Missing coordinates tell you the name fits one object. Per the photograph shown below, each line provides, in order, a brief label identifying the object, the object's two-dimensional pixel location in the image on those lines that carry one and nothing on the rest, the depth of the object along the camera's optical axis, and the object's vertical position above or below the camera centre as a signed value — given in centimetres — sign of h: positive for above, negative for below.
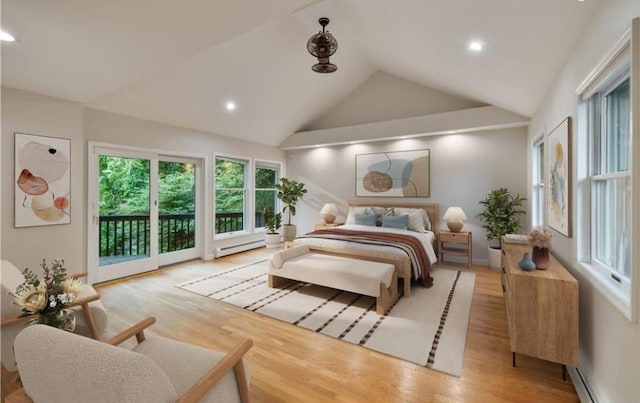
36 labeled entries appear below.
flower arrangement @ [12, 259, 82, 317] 154 -53
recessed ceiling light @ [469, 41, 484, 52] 281 +160
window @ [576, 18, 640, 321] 133 +14
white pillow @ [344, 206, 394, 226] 548 -21
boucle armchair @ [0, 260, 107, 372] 181 -83
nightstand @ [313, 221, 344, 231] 619 -53
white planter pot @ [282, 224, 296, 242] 671 -75
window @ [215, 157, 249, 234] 571 +13
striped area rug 231 -119
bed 353 -61
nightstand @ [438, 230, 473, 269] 470 -77
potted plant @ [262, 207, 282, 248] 643 -61
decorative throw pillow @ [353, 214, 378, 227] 540 -36
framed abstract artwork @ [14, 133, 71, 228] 298 +23
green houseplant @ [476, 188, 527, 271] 439 -24
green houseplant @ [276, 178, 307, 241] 659 +14
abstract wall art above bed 548 +56
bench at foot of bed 297 -84
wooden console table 185 -78
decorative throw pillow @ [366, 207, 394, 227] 541 -22
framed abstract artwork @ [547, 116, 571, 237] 227 +21
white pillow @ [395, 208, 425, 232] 500 -36
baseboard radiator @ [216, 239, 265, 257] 552 -99
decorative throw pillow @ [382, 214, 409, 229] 500 -38
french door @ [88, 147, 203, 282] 396 -18
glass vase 155 -68
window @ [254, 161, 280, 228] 658 +34
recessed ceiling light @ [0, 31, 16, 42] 211 +126
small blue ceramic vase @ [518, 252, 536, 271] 207 -47
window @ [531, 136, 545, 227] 376 +22
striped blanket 363 -57
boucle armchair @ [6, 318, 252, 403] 89 -58
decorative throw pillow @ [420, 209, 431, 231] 521 -38
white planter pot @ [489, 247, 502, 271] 451 -94
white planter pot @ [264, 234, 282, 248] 642 -90
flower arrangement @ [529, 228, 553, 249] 214 -30
